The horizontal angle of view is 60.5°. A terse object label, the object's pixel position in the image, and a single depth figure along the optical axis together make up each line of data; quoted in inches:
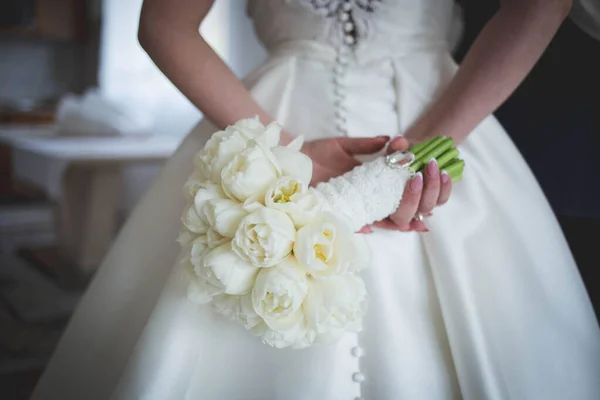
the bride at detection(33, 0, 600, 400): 23.4
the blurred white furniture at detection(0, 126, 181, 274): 88.7
